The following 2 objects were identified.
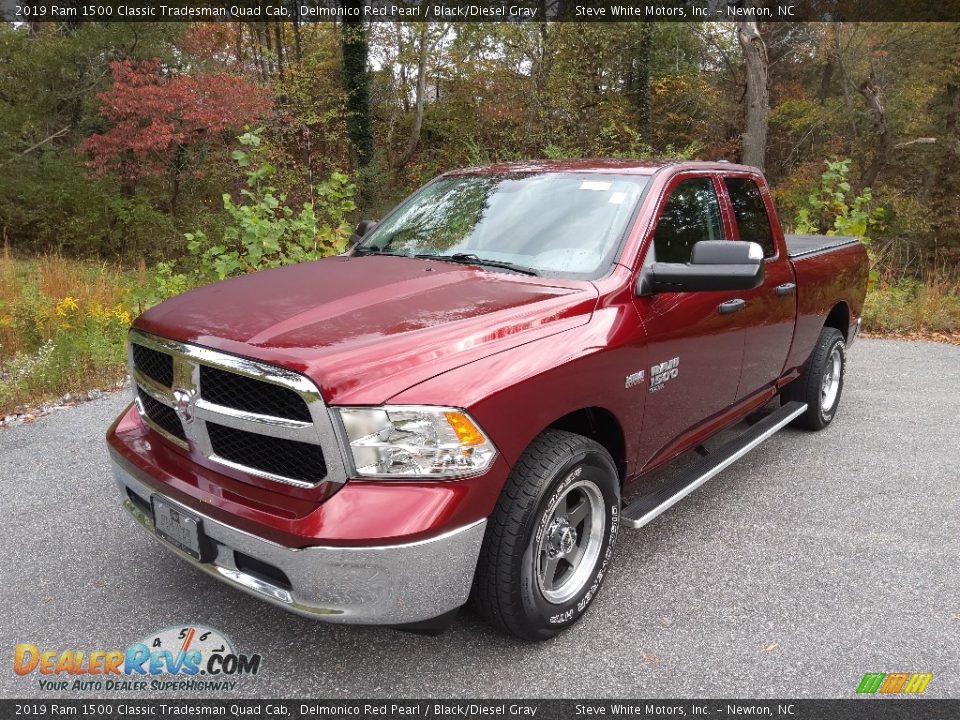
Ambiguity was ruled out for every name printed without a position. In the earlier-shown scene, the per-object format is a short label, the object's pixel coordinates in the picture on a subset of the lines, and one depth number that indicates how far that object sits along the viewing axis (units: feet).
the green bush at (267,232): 22.59
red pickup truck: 7.05
